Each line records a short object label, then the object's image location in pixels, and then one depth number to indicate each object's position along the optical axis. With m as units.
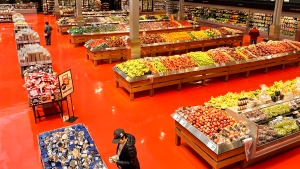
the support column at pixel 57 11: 22.08
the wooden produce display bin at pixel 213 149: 4.83
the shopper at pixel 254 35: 13.76
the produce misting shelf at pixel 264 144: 5.06
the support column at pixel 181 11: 19.41
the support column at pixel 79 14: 16.20
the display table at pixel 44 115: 6.85
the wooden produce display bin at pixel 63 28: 18.11
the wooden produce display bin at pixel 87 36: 14.51
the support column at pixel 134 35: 9.23
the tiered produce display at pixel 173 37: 11.83
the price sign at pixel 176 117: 5.70
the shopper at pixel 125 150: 3.90
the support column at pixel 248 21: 18.73
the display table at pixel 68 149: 4.54
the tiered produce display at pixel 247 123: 5.04
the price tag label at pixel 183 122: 5.52
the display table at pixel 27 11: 28.44
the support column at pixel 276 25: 12.69
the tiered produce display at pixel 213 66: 8.10
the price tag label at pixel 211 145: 4.80
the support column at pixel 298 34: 14.48
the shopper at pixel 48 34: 14.59
